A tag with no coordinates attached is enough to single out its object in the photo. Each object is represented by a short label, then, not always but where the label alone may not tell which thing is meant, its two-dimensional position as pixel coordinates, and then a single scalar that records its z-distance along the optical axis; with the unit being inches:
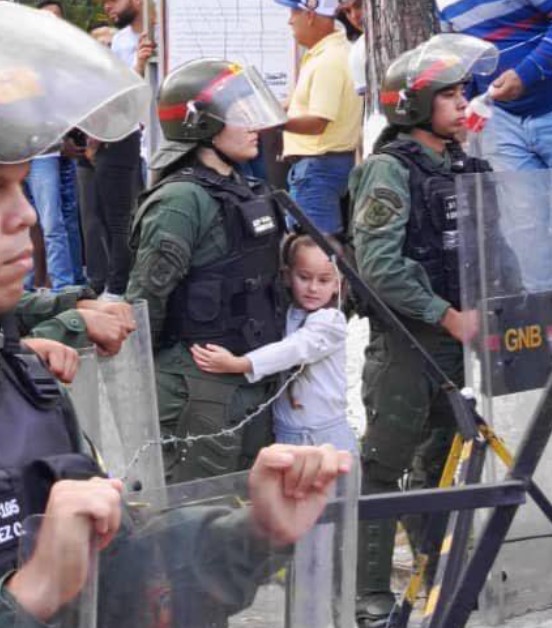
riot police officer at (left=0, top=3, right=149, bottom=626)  89.9
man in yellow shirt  354.6
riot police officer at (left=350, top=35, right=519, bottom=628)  221.5
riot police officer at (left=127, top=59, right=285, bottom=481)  210.2
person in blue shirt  270.5
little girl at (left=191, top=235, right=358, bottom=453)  224.2
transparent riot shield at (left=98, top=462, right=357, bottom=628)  81.9
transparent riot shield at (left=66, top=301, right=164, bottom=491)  162.9
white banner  369.7
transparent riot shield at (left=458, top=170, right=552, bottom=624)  219.8
